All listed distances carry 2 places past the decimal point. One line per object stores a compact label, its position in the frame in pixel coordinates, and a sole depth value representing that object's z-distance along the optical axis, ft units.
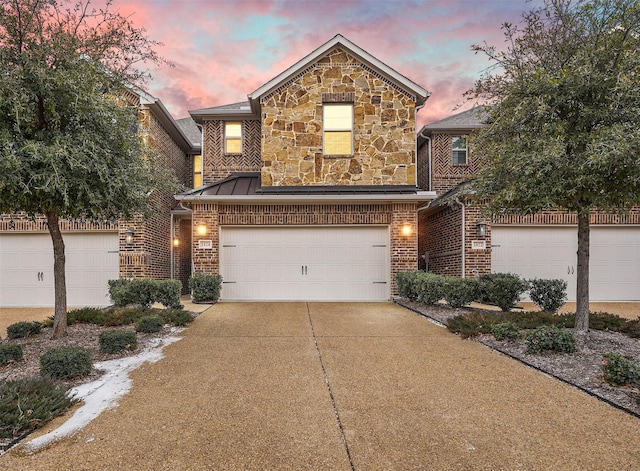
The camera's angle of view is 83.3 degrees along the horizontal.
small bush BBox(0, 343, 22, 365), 14.78
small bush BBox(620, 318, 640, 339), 19.97
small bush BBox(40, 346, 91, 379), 13.14
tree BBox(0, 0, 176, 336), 15.35
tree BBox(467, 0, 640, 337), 16.29
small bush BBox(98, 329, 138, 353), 16.67
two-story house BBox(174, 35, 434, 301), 34.68
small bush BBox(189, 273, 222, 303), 32.32
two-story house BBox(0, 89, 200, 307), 33.99
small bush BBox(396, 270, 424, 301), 30.77
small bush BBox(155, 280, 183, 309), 27.50
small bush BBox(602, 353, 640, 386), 12.30
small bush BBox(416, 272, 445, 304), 27.99
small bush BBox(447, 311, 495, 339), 20.45
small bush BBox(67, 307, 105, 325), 22.95
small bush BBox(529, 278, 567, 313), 27.94
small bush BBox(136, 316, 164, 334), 20.68
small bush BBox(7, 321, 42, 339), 19.49
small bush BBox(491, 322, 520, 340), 18.61
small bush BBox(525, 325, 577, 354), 16.33
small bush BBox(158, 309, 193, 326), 23.41
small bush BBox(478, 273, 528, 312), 27.61
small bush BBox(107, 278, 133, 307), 27.58
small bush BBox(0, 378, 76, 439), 9.34
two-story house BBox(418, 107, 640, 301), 34.71
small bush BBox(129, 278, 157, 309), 27.50
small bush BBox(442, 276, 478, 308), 27.30
